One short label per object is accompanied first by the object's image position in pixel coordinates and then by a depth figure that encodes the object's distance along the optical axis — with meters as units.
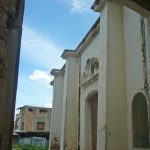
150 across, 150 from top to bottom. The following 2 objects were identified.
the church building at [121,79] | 4.85
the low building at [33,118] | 29.10
